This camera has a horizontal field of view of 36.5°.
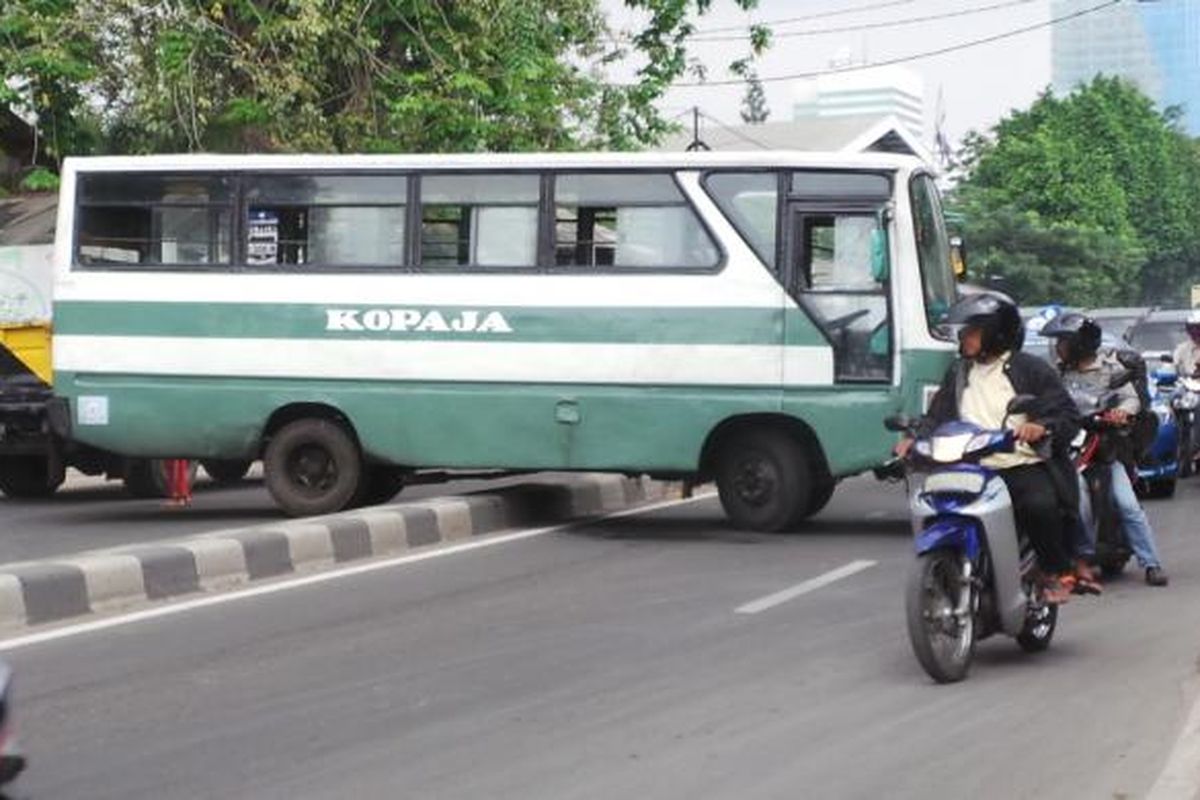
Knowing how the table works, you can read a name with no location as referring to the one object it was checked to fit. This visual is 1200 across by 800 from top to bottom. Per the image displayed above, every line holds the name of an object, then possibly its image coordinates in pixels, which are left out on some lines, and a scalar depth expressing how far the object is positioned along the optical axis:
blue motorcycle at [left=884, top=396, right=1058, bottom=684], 7.18
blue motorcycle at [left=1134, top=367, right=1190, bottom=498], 15.03
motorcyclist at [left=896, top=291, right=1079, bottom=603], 7.52
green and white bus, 12.53
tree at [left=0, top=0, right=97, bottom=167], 20.14
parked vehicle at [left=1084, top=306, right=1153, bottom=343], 23.27
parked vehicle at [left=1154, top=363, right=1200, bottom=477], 14.50
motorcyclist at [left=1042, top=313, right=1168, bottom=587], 9.60
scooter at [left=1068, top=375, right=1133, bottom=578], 9.43
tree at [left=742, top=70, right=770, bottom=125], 109.06
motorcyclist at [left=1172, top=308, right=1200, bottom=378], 14.94
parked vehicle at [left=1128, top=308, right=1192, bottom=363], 21.75
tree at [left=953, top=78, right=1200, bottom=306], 57.94
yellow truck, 14.85
